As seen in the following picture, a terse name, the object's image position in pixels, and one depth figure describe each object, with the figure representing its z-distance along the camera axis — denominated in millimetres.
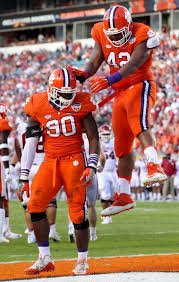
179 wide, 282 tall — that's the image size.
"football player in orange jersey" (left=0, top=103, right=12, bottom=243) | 17406
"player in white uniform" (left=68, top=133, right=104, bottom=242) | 18253
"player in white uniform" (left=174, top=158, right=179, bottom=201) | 35337
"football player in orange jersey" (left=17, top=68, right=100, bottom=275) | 11945
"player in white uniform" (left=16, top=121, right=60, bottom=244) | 17922
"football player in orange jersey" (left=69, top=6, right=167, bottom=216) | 12047
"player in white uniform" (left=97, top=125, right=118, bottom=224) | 25570
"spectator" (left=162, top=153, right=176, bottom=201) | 34625
